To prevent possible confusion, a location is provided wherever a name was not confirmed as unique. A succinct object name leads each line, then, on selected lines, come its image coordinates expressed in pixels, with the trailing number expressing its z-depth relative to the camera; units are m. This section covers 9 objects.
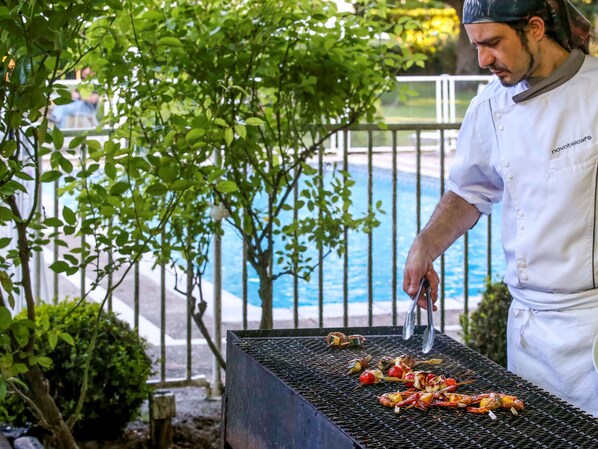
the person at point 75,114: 16.92
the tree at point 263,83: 4.18
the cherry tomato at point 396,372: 2.55
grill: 2.14
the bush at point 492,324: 4.78
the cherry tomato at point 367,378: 2.51
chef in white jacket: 2.77
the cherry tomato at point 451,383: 2.45
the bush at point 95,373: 4.33
